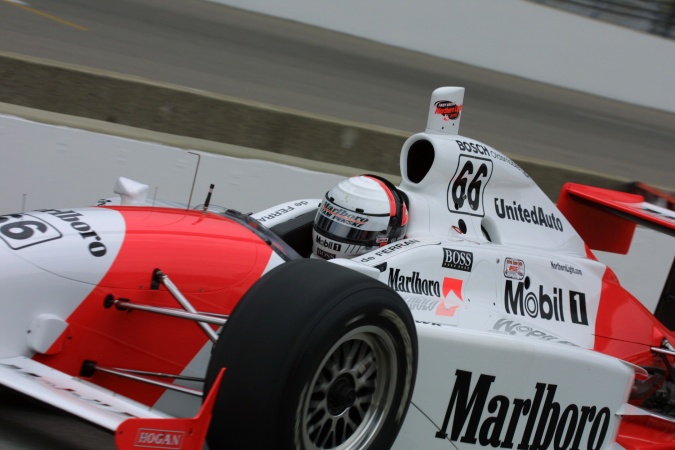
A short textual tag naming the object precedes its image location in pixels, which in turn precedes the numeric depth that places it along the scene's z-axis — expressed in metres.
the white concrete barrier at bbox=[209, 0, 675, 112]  33.94
